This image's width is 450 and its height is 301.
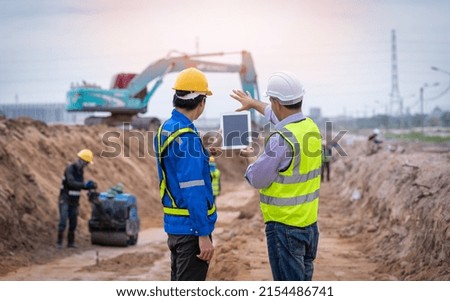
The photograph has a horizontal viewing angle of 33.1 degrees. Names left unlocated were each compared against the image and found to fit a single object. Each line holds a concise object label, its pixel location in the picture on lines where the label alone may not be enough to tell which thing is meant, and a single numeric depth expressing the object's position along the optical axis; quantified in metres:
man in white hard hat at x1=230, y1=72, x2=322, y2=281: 5.02
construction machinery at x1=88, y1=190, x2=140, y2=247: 12.44
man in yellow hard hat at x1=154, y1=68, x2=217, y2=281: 4.96
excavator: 25.33
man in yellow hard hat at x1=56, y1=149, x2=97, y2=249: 12.30
